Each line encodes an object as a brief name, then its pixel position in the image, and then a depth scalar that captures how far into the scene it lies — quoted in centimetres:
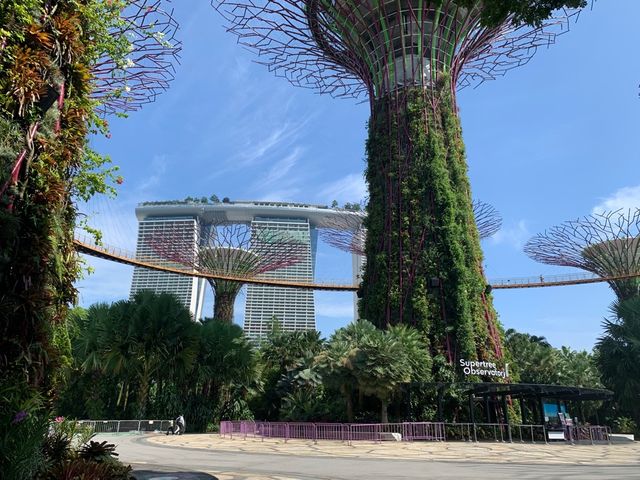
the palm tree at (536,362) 4434
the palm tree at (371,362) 2767
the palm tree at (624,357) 3575
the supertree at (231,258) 5031
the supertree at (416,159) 3675
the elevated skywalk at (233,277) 4481
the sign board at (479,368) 3409
